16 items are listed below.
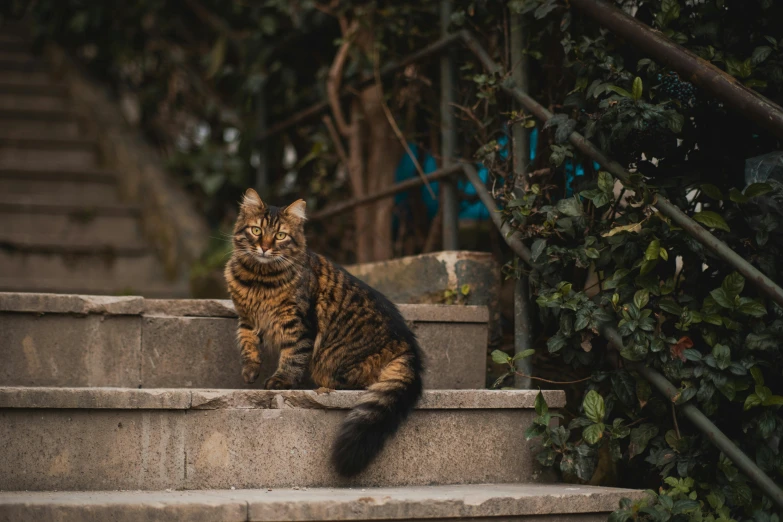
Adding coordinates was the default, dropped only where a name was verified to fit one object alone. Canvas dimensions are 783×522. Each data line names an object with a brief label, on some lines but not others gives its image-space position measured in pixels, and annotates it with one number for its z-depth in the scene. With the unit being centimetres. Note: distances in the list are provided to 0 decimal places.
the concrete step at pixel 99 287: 514
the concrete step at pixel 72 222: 599
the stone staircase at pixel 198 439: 256
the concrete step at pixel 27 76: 752
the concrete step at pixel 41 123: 696
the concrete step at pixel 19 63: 767
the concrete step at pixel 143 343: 320
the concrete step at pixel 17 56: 778
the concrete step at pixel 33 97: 721
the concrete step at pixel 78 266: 556
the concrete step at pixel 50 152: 674
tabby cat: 321
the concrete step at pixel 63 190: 640
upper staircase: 561
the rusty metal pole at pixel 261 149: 598
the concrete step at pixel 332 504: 238
